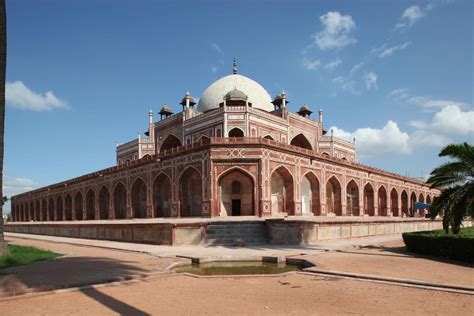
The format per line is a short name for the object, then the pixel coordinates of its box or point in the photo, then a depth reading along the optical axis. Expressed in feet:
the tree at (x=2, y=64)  38.27
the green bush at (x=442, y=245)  31.73
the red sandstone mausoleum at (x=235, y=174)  79.10
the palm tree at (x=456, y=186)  35.68
